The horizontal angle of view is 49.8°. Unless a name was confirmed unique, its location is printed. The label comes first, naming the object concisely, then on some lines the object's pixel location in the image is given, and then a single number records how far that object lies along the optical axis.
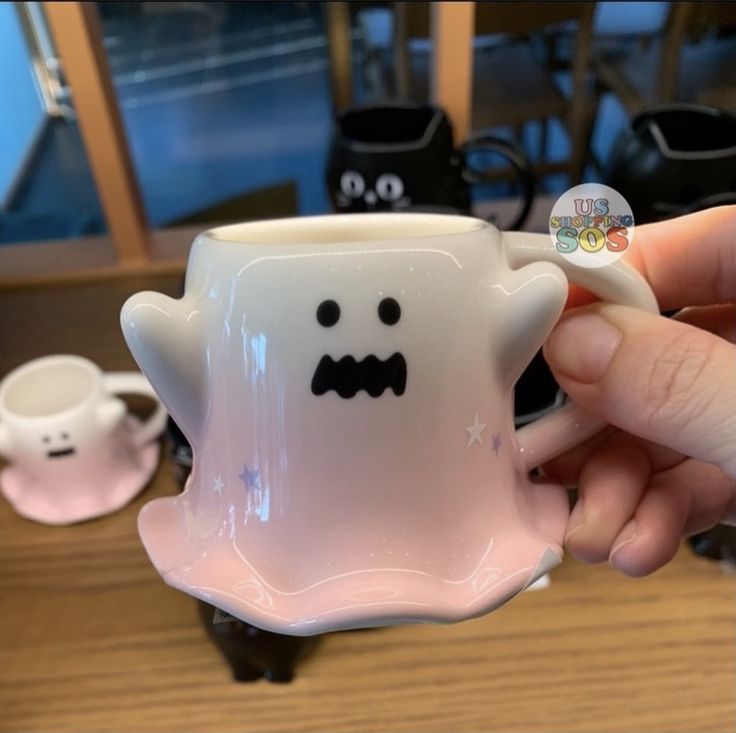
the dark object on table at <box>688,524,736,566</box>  0.46
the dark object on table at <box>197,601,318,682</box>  0.41
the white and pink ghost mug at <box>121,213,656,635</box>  0.23
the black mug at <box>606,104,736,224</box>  0.44
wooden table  0.42
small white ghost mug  0.49
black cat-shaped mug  0.56
